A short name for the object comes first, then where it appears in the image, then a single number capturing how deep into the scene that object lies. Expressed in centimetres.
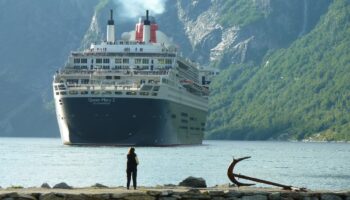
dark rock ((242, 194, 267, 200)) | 4509
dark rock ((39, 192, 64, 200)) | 4356
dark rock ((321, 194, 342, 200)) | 4581
